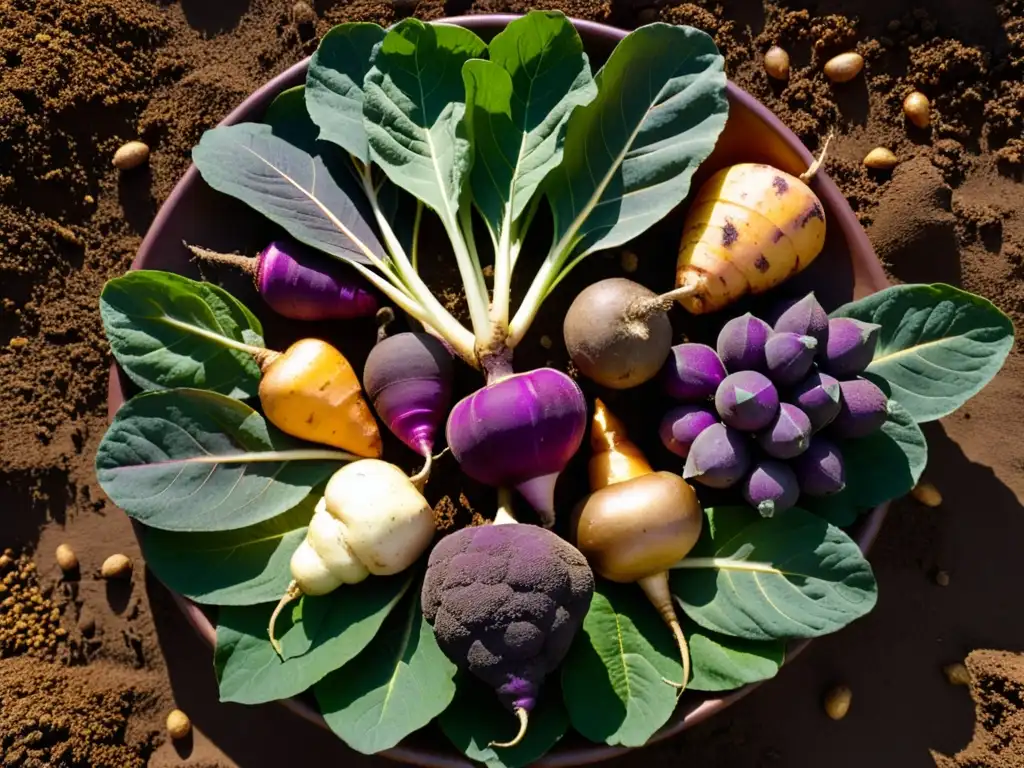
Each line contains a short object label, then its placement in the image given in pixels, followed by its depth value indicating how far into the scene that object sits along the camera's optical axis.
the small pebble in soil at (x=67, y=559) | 0.52
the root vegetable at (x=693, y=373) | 0.43
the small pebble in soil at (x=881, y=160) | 0.52
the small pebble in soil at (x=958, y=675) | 0.51
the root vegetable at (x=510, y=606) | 0.38
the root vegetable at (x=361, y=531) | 0.41
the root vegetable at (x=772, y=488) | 0.41
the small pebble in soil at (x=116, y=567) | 0.51
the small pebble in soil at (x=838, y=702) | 0.51
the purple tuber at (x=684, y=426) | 0.43
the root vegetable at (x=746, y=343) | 0.42
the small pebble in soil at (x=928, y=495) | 0.52
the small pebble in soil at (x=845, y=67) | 0.52
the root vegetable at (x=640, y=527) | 0.41
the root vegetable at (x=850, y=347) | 0.42
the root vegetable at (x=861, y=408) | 0.41
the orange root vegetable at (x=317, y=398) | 0.43
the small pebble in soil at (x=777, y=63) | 0.53
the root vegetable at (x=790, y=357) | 0.40
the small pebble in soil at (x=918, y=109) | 0.52
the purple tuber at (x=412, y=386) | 0.43
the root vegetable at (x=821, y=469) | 0.41
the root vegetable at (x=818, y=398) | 0.40
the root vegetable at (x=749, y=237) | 0.44
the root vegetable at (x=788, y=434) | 0.40
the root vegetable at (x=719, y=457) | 0.41
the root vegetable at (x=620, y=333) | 0.42
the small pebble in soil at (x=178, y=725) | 0.51
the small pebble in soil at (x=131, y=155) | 0.52
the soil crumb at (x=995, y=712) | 0.50
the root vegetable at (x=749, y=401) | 0.40
